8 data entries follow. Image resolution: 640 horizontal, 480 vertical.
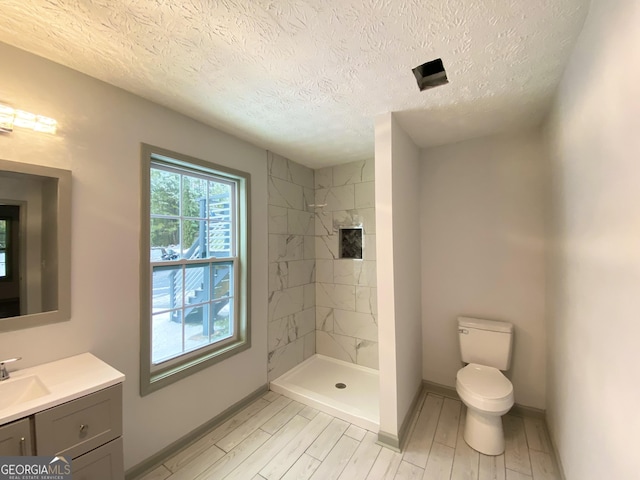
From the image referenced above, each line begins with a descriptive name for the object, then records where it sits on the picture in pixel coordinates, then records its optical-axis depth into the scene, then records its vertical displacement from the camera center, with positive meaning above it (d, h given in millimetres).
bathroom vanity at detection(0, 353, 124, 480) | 952 -677
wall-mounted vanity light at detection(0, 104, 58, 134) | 1208 +610
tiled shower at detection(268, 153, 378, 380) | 2807 -302
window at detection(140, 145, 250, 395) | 1768 -176
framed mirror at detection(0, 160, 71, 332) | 1258 +0
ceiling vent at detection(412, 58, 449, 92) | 1493 +994
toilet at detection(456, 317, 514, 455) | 1799 -1055
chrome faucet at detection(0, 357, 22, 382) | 1150 -553
